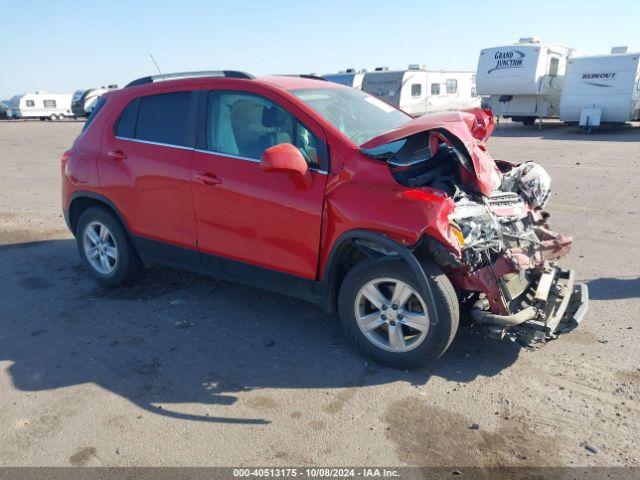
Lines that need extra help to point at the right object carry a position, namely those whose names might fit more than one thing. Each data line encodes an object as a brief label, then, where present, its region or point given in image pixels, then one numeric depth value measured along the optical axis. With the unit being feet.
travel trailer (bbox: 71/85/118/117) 131.97
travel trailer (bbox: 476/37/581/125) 69.21
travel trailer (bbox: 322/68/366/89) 91.71
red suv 11.75
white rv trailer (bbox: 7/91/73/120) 139.23
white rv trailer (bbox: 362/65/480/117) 87.92
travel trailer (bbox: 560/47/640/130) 63.77
